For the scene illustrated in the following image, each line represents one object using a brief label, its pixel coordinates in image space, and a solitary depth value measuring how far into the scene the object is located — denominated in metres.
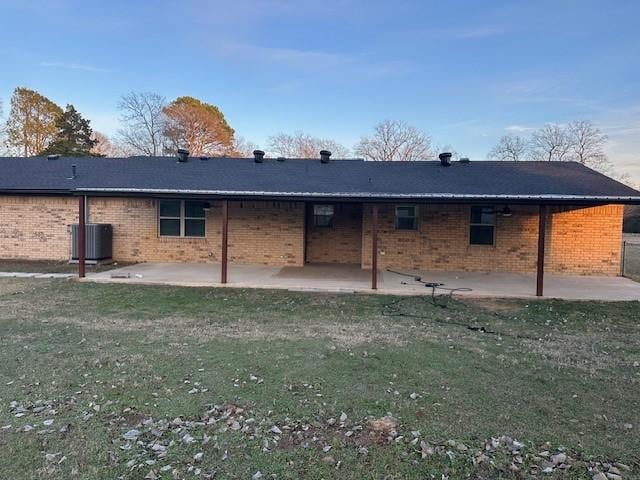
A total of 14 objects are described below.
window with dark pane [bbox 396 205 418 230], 12.04
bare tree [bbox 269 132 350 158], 38.50
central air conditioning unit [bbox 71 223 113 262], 11.88
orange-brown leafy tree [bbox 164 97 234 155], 36.94
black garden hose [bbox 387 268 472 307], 8.17
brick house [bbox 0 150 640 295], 11.54
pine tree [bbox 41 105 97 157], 31.77
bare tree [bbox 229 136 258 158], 39.73
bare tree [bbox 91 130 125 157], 38.66
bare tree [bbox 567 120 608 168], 37.22
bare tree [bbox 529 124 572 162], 37.66
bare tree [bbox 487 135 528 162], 37.19
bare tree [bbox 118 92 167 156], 38.72
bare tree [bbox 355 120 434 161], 37.25
